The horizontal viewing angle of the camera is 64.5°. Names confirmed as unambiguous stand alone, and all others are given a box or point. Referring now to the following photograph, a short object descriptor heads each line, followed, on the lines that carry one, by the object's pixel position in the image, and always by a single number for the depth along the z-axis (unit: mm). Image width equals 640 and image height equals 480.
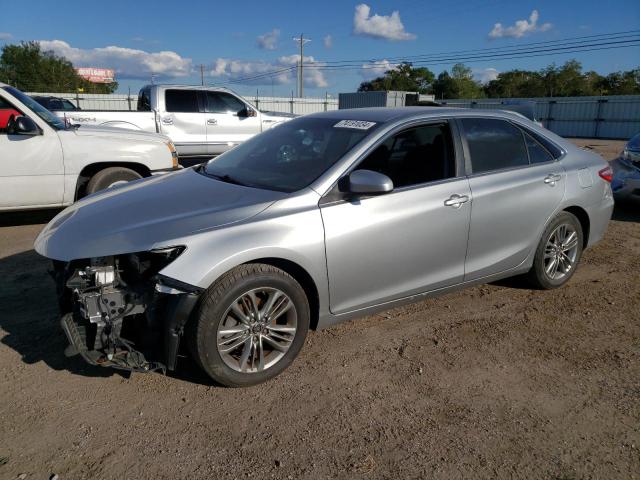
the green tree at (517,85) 64825
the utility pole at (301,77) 50066
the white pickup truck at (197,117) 10766
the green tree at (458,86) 73250
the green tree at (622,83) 56656
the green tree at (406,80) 73000
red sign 71812
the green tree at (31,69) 60250
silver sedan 2875
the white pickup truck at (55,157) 6102
